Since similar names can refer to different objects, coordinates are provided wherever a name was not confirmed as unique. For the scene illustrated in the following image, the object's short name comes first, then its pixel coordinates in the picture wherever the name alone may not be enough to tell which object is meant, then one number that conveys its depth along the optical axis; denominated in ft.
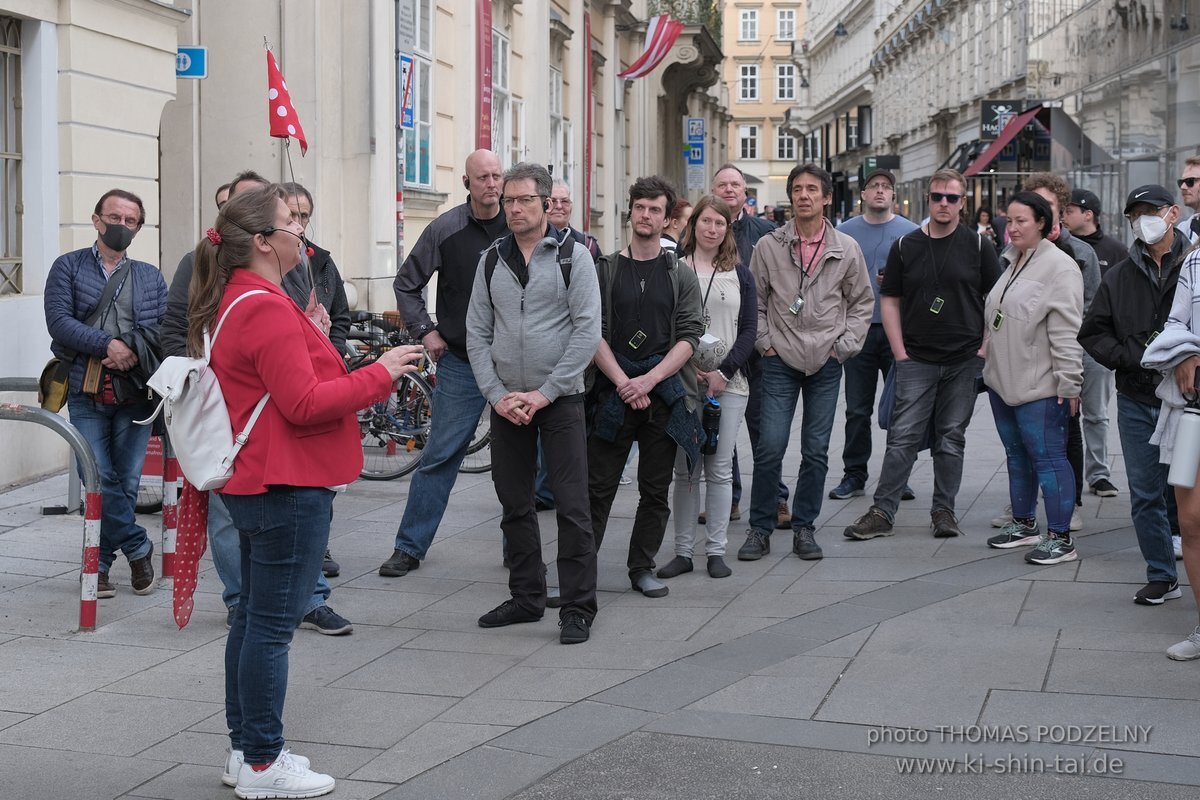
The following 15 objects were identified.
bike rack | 20.62
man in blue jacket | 22.38
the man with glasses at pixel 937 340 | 26.89
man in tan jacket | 25.80
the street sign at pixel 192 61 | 39.27
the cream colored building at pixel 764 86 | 338.75
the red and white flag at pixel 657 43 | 90.94
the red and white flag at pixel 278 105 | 39.96
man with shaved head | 24.49
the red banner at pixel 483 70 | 60.64
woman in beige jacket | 25.14
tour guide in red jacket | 14.25
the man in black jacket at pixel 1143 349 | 21.81
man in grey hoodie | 20.92
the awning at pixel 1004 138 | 92.84
